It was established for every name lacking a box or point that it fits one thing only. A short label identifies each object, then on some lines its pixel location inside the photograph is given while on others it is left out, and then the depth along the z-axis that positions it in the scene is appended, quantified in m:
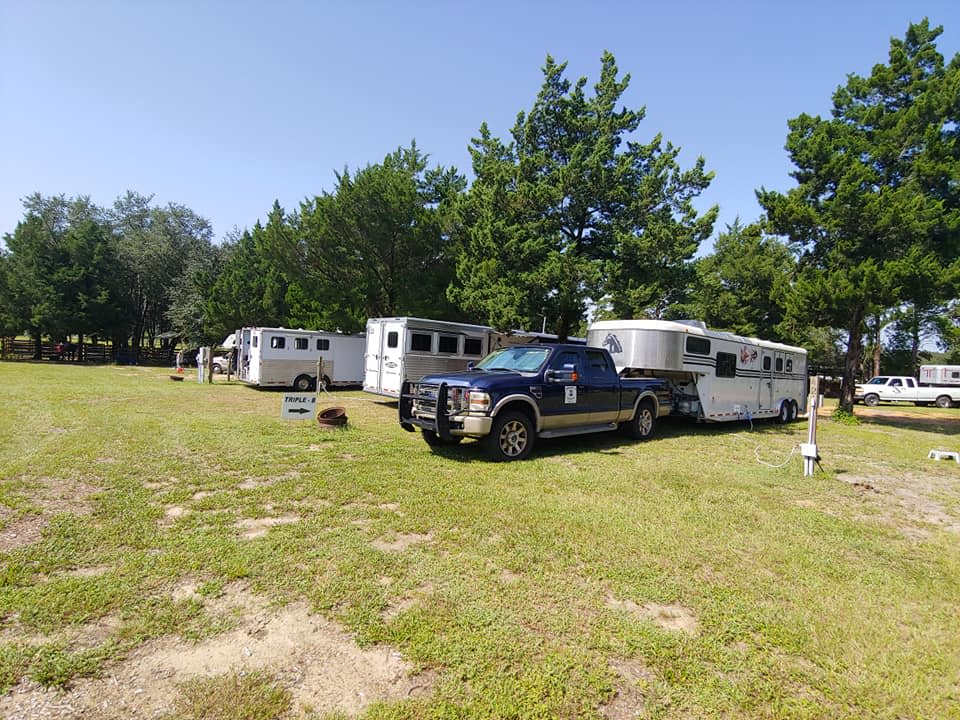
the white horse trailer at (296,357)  18.44
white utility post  7.46
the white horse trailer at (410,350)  13.79
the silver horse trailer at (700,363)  10.95
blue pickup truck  7.49
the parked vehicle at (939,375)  29.02
